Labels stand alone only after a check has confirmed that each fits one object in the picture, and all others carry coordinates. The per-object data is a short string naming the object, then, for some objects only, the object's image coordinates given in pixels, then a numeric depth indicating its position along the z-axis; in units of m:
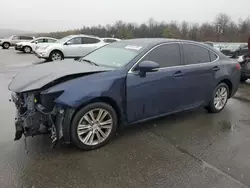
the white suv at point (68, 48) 10.62
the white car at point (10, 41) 21.01
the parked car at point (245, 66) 6.35
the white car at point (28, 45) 16.59
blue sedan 2.48
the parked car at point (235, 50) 19.09
